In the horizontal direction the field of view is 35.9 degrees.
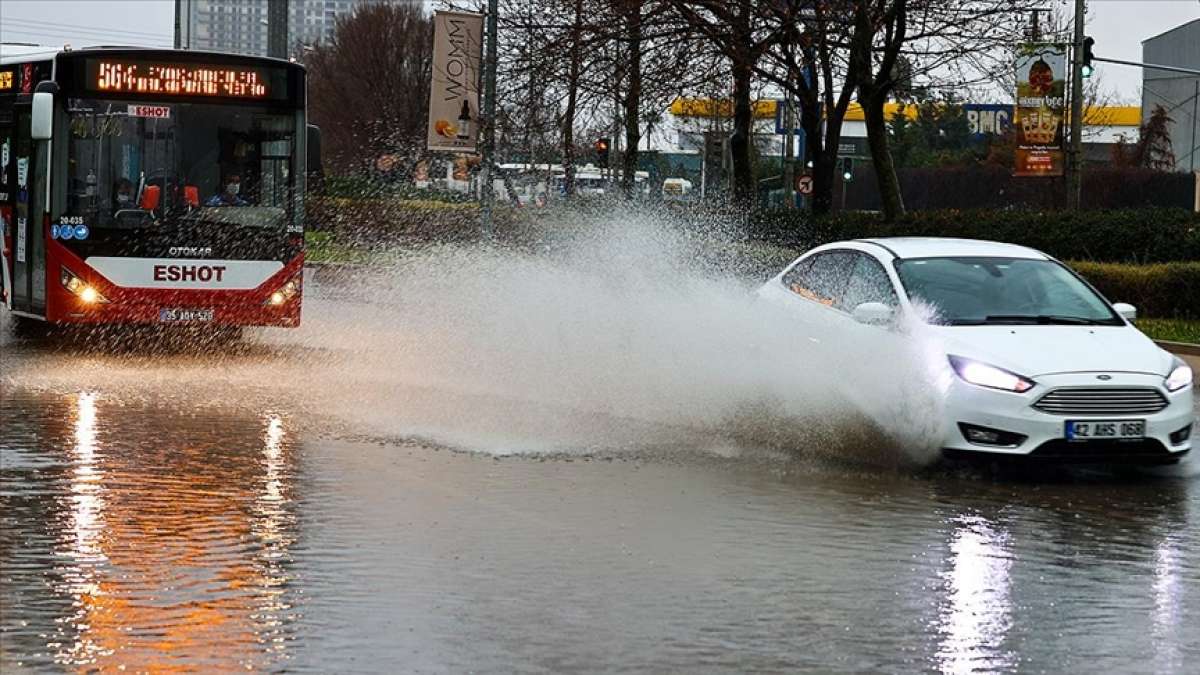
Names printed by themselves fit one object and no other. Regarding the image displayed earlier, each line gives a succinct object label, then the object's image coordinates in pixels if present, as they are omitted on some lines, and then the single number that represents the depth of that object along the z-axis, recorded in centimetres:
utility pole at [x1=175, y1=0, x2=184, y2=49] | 5068
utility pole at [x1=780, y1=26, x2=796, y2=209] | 5578
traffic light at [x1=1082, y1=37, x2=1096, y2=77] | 3559
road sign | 4975
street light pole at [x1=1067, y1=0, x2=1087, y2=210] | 3606
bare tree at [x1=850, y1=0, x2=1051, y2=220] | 2870
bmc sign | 8494
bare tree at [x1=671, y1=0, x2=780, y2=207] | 2834
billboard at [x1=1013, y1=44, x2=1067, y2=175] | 3300
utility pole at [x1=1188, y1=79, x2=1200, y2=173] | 6475
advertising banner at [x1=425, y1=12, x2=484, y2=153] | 2881
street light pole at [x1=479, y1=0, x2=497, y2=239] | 3022
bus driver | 1745
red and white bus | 1706
